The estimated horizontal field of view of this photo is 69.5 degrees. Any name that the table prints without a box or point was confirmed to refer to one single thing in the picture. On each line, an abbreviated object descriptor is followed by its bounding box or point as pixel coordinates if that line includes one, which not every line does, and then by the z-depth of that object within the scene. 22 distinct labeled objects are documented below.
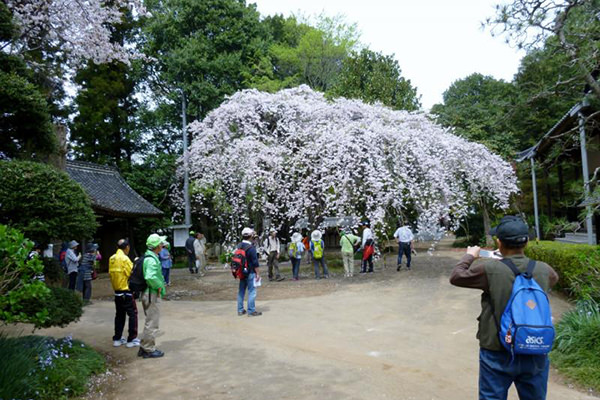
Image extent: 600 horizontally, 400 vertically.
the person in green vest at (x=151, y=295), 6.01
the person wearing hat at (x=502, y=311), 2.83
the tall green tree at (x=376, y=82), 21.00
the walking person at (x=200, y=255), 16.03
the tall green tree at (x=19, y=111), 5.65
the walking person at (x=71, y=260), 10.19
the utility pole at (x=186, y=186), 18.52
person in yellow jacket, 6.51
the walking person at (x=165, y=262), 12.58
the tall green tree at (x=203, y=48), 21.77
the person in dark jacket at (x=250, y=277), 8.25
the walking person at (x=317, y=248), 13.23
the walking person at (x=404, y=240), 13.66
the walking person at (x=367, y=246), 13.42
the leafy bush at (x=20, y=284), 3.76
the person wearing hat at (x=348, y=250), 13.28
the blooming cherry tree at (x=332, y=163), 13.22
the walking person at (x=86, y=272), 10.36
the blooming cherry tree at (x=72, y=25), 10.96
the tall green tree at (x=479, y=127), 22.45
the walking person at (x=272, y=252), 13.39
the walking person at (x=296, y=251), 13.20
